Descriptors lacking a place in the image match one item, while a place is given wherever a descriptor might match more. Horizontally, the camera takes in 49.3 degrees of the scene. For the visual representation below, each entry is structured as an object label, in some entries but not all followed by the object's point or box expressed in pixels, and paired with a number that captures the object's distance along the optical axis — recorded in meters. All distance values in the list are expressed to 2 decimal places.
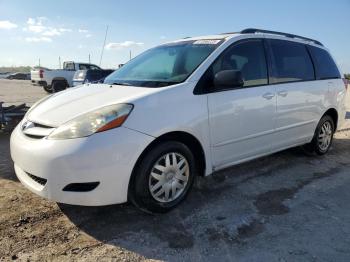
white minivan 3.19
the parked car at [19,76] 45.56
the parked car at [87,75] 15.49
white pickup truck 20.86
